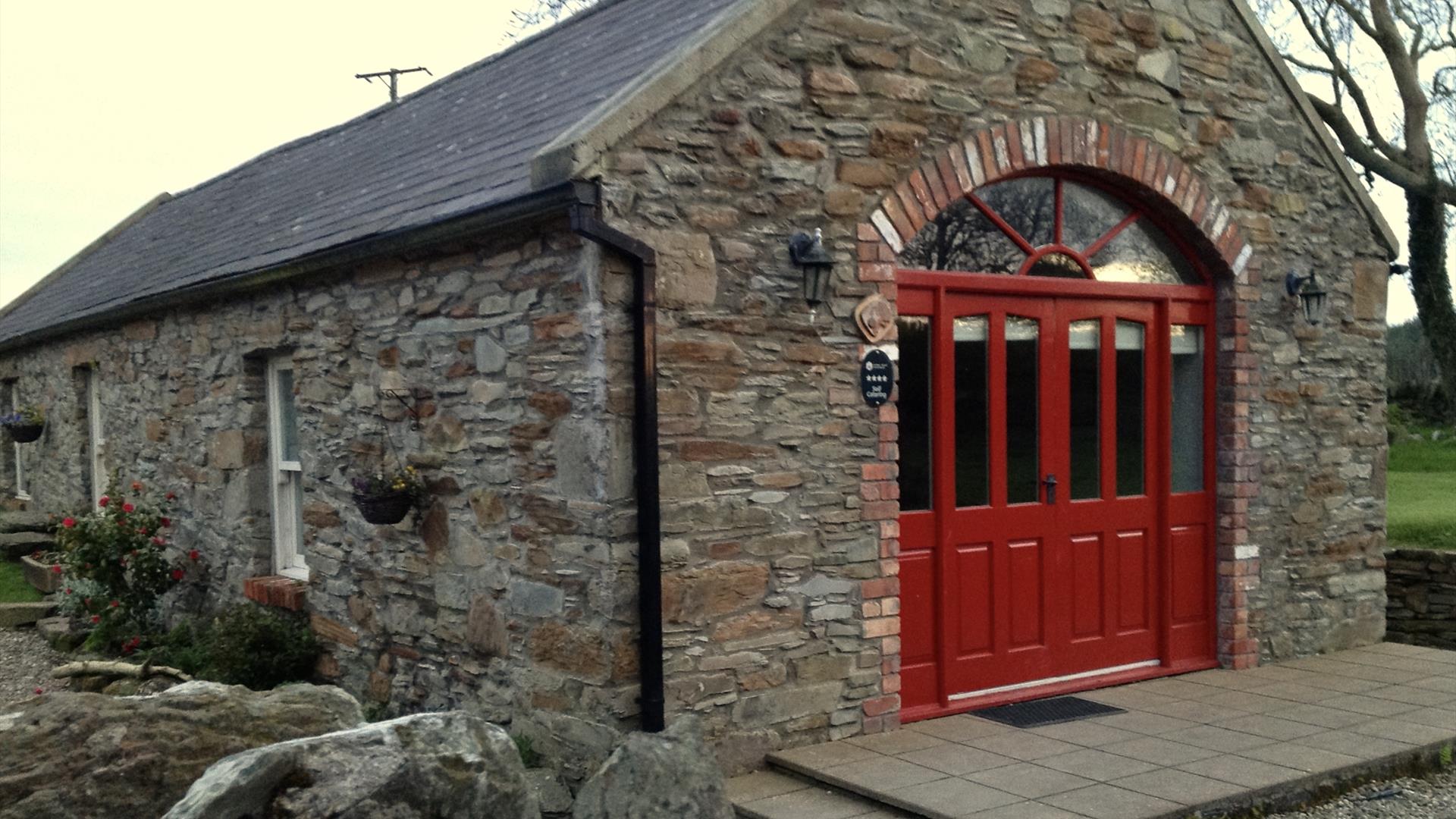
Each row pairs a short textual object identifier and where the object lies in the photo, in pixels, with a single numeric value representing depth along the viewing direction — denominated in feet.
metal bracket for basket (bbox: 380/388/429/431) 23.68
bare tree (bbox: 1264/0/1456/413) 55.21
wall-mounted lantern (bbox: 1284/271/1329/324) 27.35
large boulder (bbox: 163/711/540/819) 13.99
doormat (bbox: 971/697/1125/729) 22.56
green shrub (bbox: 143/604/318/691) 26.89
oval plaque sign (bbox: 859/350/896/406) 21.48
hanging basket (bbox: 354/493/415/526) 22.98
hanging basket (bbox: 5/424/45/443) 48.67
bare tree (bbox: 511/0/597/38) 65.46
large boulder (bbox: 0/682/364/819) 15.42
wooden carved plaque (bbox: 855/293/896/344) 21.40
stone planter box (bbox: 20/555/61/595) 41.75
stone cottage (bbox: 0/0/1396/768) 19.65
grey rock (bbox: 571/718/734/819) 16.85
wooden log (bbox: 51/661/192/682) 28.22
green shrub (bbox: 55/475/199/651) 33.73
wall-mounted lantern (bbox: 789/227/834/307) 20.53
